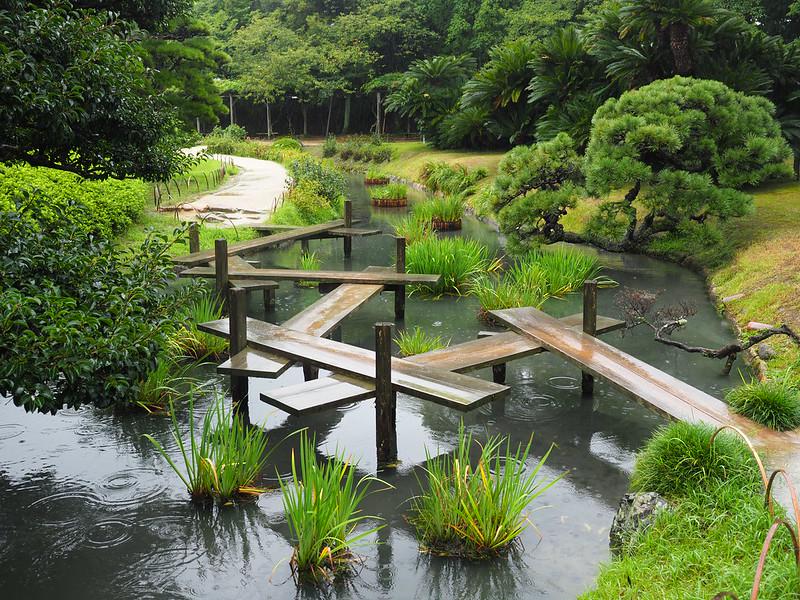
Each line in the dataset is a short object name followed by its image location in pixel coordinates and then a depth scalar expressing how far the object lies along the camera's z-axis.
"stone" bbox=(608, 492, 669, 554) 4.45
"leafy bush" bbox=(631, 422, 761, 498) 4.52
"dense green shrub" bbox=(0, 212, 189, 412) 3.59
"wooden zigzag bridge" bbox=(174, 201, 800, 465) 5.56
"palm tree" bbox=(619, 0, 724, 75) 14.28
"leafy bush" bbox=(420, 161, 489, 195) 20.38
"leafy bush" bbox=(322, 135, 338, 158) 33.31
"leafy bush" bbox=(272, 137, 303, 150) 33.59
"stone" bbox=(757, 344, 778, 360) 7.55
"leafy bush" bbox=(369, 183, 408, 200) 20.06
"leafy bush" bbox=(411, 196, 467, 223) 16.05
